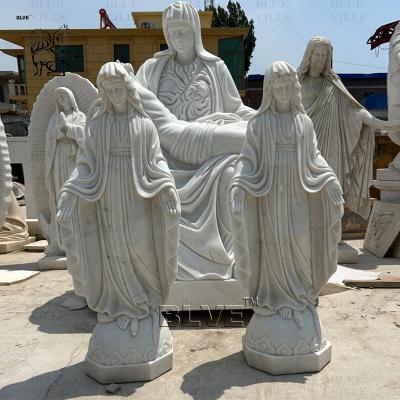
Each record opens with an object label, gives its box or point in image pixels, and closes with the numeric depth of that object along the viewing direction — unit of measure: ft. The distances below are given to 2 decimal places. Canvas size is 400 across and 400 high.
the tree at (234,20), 92.53
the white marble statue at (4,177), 17.47
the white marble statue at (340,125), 19.22
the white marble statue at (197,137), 13.70
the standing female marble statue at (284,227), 10.03
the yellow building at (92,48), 69.97
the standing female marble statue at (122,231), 9.84
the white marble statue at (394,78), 21.47
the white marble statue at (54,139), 19.30
